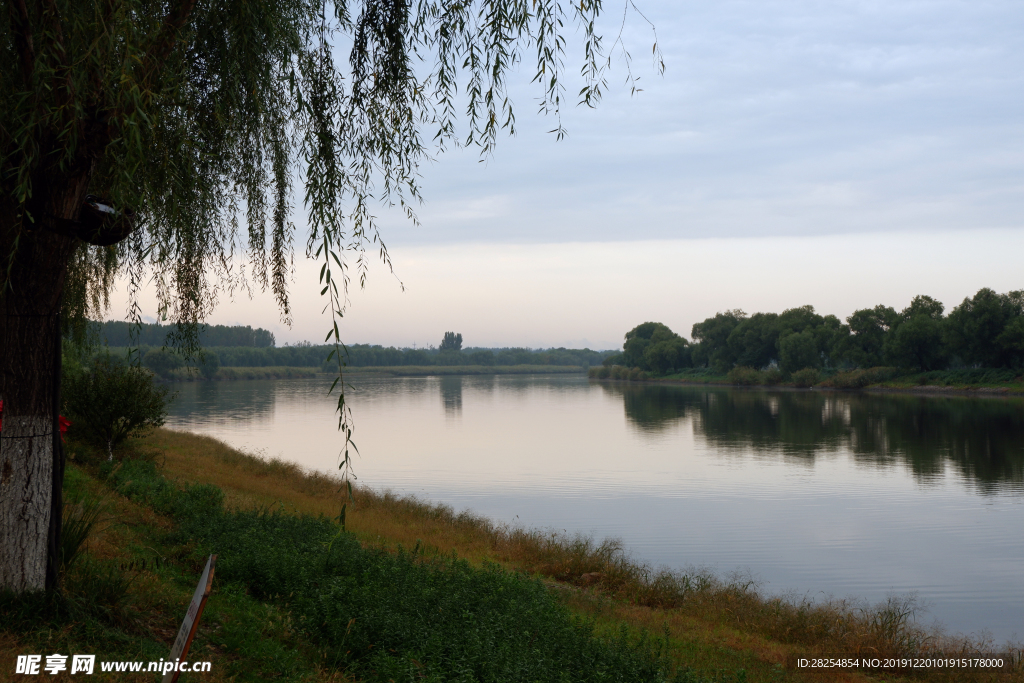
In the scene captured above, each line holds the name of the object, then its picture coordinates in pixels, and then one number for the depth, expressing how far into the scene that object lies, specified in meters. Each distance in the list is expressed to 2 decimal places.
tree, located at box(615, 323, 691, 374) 131.12
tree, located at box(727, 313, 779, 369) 111.31
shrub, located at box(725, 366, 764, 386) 104.25
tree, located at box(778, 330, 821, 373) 96.88
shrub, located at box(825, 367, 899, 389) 85.69
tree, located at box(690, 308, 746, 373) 118.56
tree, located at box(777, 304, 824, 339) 107.53
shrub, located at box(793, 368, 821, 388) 94.50
